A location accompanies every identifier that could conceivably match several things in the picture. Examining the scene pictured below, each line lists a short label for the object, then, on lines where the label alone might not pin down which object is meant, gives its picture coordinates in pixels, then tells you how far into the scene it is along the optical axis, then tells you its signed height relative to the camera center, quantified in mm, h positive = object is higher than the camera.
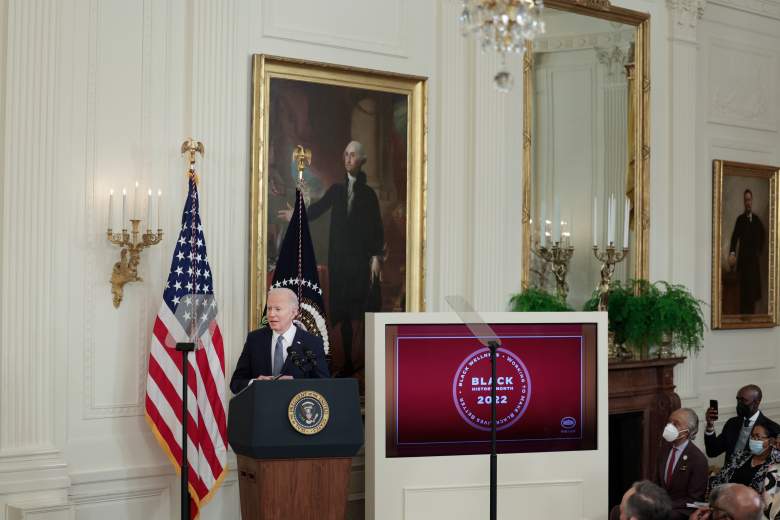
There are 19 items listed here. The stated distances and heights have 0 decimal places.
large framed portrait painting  7270 +756
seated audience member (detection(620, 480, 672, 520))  5145 -1165
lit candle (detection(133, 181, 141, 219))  6641 +497
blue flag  7020 +78
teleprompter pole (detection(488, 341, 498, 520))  5456 -1070
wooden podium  5719 -992
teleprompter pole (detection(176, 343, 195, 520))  5090 -980
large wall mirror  8695 +1343
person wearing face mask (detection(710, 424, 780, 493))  7449 -1363
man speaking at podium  6297 -437
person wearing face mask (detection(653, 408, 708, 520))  6969 -1292
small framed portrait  10008 +399
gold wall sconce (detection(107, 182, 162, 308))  6547 +178
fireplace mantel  8703 -1024
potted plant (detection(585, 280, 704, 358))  8789 -303
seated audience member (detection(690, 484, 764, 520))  4938 -1116
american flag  6527 -627
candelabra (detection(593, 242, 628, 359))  8867 +131
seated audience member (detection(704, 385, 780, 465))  8180 -1211
